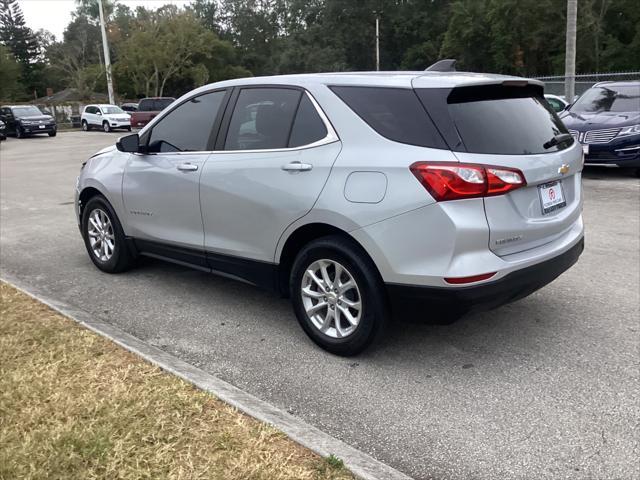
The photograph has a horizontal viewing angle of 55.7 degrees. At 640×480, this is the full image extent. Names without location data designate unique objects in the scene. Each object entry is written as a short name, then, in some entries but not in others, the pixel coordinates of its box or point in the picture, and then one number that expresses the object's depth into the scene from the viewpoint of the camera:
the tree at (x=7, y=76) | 59.94
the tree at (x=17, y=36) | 85.75
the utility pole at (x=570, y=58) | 17.45
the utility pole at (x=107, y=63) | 38.04
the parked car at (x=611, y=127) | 10.30
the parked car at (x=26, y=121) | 30.59
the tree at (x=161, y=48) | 51.41
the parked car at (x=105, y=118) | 33.72
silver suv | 3.37
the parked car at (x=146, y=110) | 29.28
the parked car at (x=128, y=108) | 38.54
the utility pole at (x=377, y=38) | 61.99
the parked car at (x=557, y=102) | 15.23
